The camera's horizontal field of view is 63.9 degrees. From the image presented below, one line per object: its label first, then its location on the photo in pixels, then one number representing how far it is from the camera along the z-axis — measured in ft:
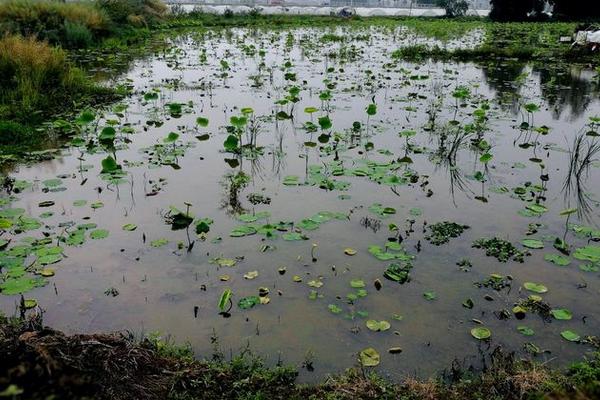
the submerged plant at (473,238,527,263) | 13.00
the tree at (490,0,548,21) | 108.88
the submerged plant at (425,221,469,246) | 13.84
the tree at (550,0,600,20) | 106.83
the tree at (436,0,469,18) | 132.49
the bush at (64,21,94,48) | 49.80
